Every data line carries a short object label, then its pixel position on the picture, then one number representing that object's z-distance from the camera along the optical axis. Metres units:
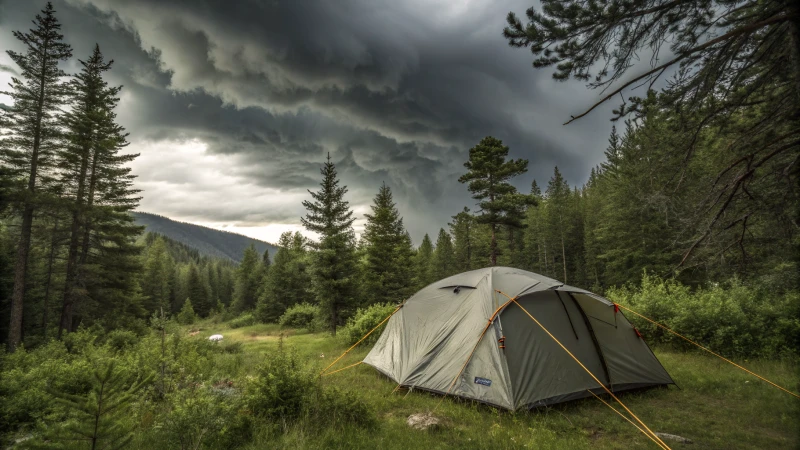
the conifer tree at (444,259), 40.25
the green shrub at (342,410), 4.84
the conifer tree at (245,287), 46.66
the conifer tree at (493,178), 22.67
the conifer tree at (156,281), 41.31
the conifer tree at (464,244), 38.16
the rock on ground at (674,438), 4.57
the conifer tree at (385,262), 22.56
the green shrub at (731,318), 7.81
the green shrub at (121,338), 14.62
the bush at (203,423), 3.67
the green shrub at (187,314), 35.32
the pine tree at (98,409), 2.69
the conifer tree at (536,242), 37.53
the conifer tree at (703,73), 4.37
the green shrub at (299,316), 25.39
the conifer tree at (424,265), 34.28
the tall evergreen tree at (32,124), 14.12
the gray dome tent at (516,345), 5.81
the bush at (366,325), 11.91
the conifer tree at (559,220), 37.72
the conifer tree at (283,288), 33.28
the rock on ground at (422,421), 4.97
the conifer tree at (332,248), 17.72
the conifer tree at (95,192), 16.36
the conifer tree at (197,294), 52.97
